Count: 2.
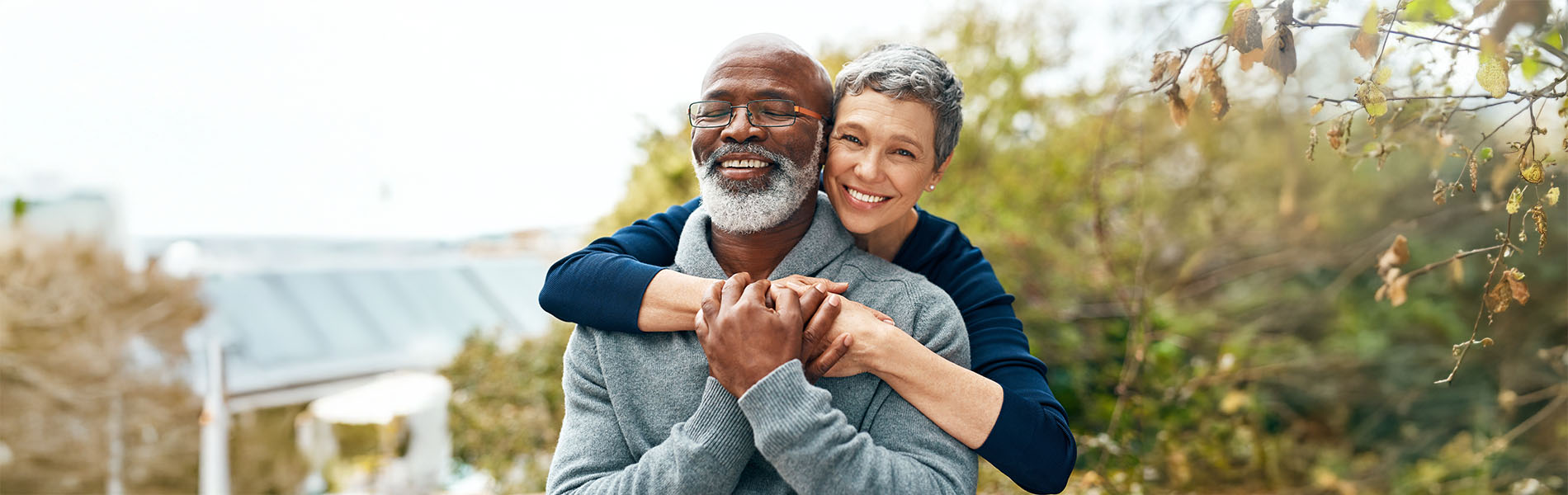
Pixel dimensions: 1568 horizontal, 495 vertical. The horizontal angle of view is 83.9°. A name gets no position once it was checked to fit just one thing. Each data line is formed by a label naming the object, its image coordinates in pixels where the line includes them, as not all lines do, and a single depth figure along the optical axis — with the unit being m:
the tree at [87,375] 7.52
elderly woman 1.46
